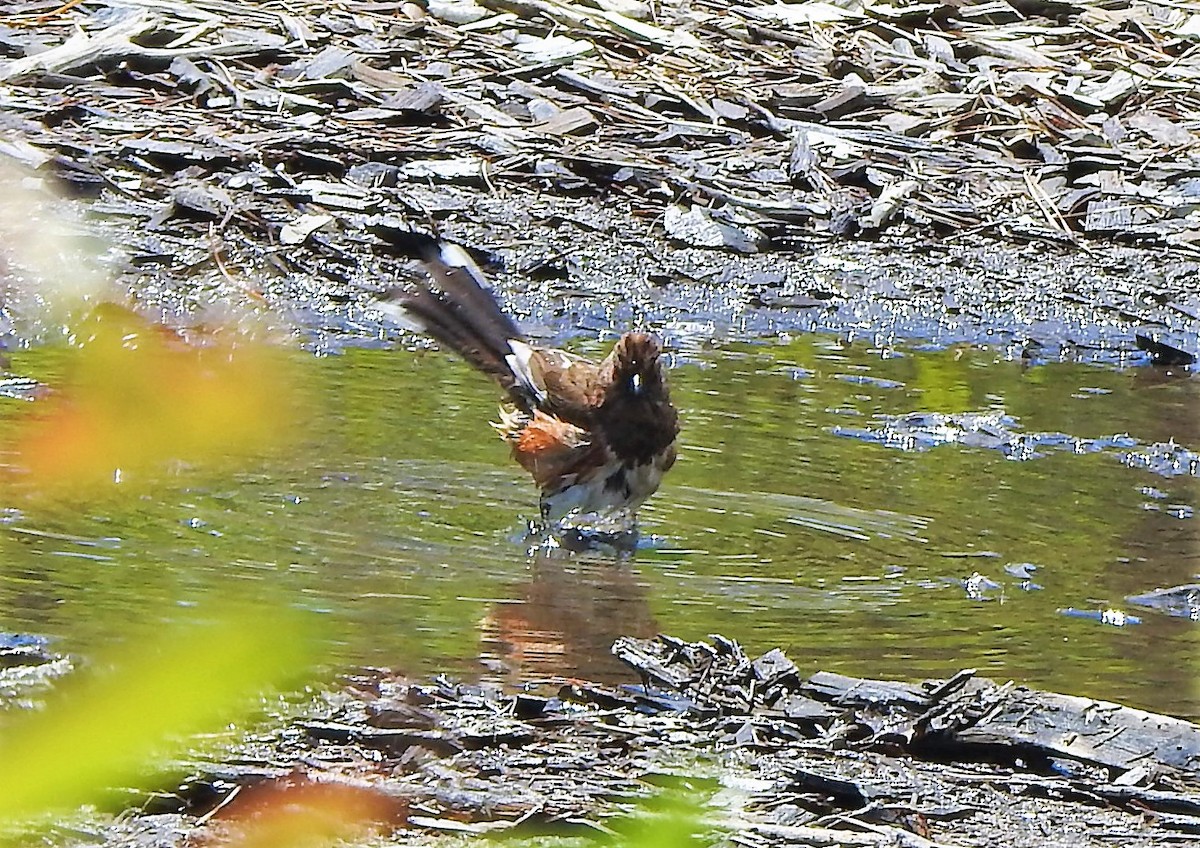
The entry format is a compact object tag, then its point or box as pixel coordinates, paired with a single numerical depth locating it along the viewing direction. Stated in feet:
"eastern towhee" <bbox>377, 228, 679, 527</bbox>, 41.29
